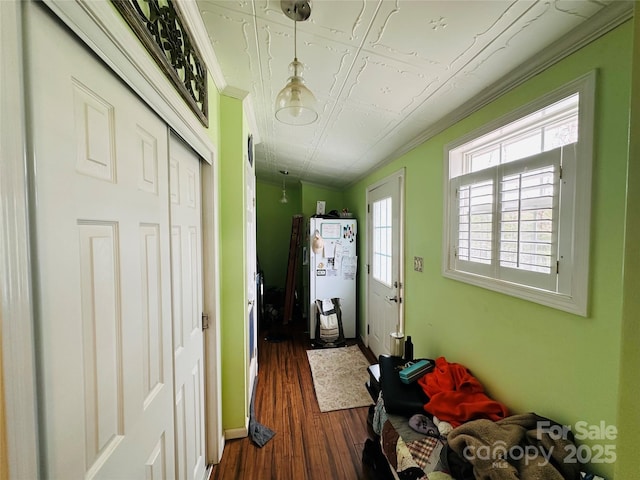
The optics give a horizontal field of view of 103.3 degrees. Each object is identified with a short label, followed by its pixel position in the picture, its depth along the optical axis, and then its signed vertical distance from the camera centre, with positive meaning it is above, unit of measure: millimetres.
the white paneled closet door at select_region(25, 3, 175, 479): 446 -72
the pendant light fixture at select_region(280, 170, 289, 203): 3936 +808
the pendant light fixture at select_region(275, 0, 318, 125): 957 +550
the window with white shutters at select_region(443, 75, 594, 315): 932 +134
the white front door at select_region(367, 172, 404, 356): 2363 -318
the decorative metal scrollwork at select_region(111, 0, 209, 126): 678 +643
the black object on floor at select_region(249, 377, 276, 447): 1751 -1441
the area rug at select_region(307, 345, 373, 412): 2197 -1471
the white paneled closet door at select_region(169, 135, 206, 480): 1091 -371
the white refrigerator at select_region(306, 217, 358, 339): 3422 -467
